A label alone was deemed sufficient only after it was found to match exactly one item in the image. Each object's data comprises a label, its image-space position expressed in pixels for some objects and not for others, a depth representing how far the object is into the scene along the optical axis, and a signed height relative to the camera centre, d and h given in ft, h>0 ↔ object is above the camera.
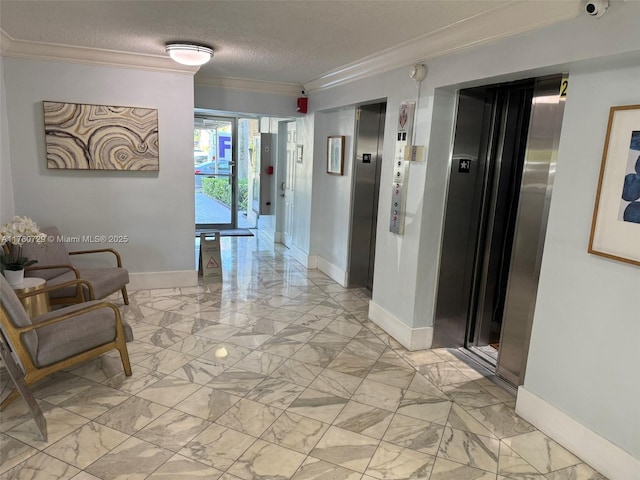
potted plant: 11.18 -2.63
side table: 10.83 -3.80
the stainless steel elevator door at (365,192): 16.26 -1.14
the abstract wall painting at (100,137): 13.91 +0.42
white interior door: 21.49 -1.30
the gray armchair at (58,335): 8.32 -3.86
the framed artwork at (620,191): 6.87 -0.29
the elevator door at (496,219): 9.45 -1.29
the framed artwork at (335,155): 17.25 +0.23
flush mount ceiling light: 12.02 +2.80
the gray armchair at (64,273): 12.31 -3.72
